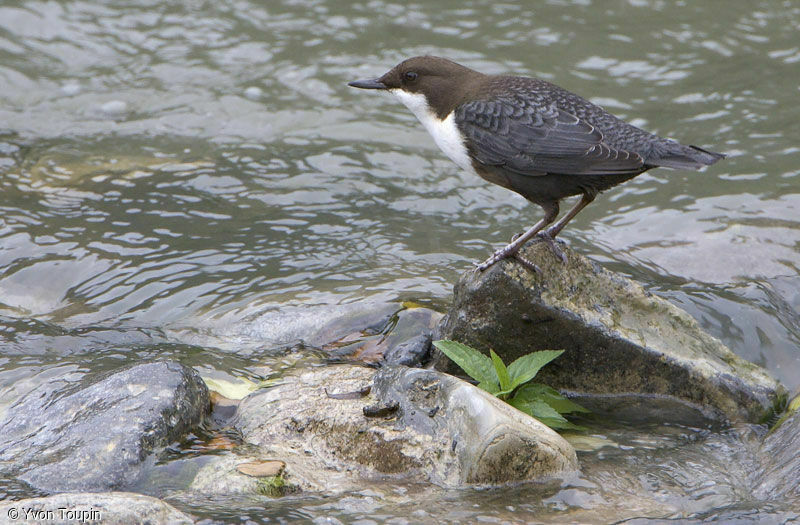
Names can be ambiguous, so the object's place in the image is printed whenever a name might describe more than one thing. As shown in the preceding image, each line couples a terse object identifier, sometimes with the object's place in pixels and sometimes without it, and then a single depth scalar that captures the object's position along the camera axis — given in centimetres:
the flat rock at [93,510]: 548
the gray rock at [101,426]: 662
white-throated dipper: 862
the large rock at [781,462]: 665
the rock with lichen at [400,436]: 664
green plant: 768
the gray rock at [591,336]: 825
